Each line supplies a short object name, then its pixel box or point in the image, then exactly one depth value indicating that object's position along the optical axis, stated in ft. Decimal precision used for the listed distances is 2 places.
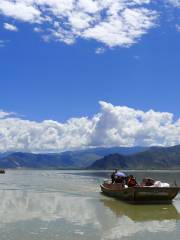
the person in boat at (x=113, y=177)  154.90
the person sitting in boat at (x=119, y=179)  150.00
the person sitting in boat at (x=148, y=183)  126.41
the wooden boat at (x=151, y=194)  118.11
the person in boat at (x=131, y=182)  131.17
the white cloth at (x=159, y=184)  122.83
